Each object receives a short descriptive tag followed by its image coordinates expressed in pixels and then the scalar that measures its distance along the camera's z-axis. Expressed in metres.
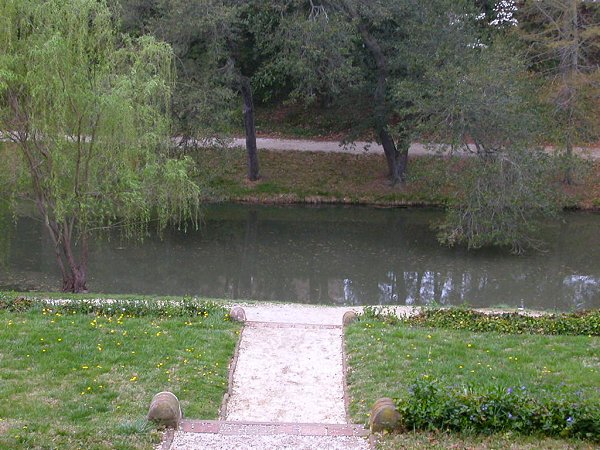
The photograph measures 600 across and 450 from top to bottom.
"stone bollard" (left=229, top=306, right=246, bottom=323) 11.42
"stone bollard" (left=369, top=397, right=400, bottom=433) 6.84
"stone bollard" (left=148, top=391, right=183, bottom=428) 6.99
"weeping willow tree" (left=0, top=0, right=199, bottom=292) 13.24
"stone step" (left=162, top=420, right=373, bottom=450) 6.64
